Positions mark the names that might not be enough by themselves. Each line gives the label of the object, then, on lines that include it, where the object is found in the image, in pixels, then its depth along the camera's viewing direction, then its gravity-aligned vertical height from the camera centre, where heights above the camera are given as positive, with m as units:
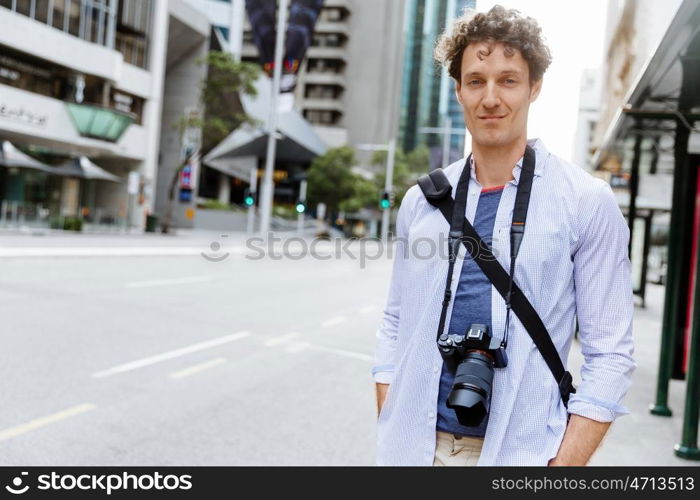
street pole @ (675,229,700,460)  5.35 -0.95
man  1.89 -0.10
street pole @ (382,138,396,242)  52.01 +5.04
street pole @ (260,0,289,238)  34.00 +5.07
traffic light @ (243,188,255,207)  40.28 +1.84
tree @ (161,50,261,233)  41.41 +7.46
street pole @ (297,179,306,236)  64.14 +1.49
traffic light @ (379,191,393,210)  39.34 +2.18
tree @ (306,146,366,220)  71.12 +5.66
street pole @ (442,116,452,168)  74.88 +9.79
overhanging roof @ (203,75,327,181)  73.06 +9.58
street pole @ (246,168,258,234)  56.28 +0.99
